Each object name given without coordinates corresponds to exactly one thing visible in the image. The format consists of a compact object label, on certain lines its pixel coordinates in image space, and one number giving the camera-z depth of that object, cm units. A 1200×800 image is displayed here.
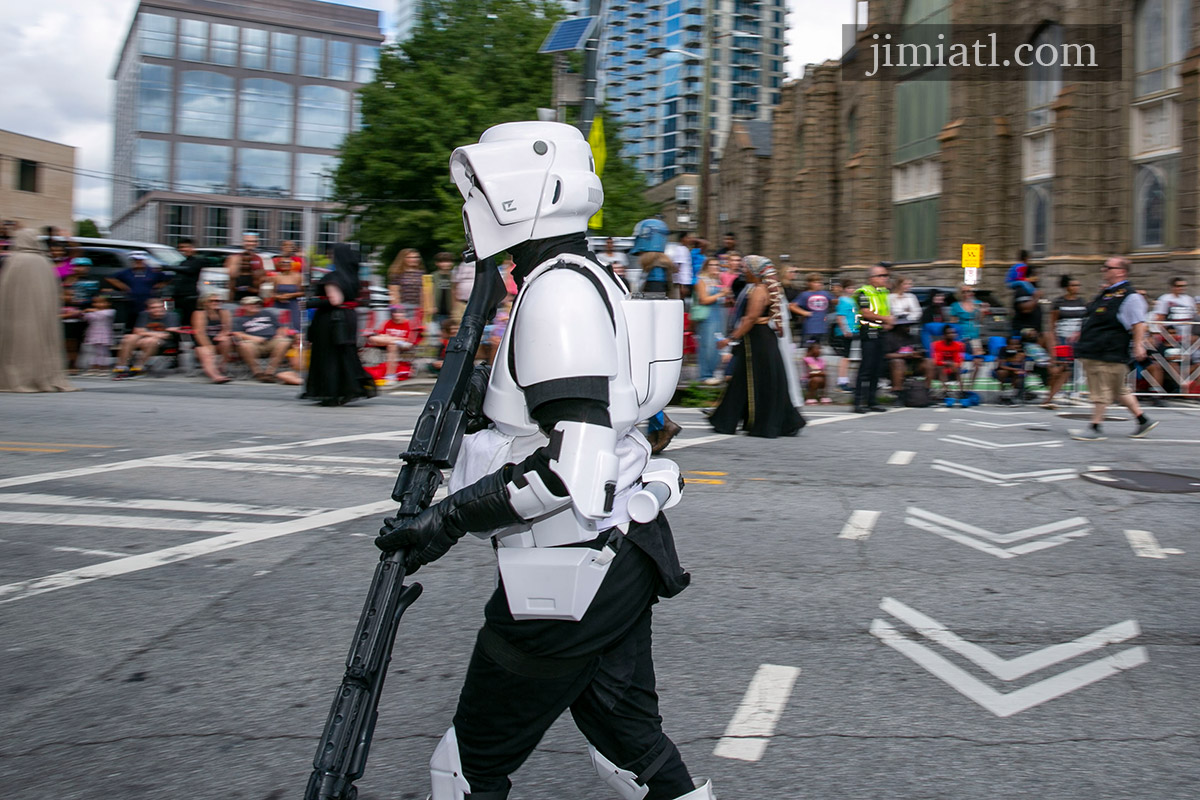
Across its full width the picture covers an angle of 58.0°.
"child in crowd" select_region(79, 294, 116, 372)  1650
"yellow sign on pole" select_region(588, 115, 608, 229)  1198
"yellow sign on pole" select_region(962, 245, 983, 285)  2677
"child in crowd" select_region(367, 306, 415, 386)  1614
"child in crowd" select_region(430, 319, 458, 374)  1609
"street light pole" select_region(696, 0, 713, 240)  2775
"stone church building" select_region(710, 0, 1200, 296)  2430
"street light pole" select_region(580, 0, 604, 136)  1231
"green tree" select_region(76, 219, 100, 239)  11620
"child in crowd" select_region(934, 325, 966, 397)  1591
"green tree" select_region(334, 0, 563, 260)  3612
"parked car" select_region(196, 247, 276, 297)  1608
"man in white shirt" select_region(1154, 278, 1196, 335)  1628
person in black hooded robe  1291
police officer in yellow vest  1418
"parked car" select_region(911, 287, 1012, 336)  1647
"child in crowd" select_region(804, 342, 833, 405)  1573
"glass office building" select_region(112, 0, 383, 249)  7856
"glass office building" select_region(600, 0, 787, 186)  12331
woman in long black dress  1093
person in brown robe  1319
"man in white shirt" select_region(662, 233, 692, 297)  1477
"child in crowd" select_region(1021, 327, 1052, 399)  1630
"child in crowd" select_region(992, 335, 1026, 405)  1609
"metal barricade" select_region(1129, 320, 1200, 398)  1631
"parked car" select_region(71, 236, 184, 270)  1994
